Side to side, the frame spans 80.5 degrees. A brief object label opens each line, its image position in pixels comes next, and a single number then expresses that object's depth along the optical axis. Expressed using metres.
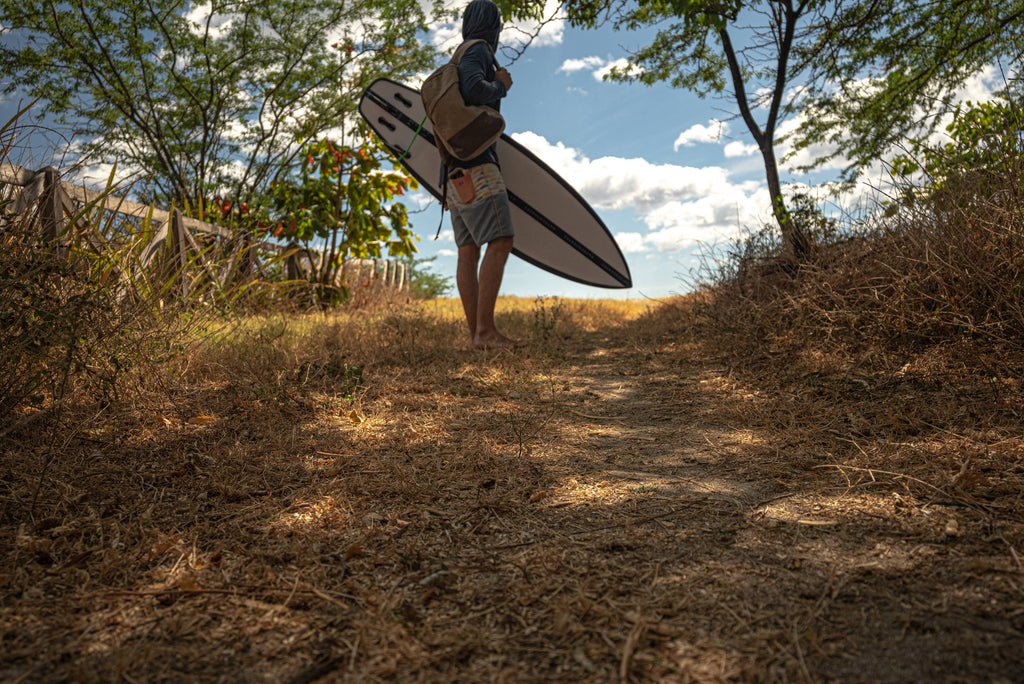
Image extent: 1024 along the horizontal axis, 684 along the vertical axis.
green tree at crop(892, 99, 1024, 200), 3.15
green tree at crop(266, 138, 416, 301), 7.40
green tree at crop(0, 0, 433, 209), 7.68
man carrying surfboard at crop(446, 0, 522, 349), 4.01
